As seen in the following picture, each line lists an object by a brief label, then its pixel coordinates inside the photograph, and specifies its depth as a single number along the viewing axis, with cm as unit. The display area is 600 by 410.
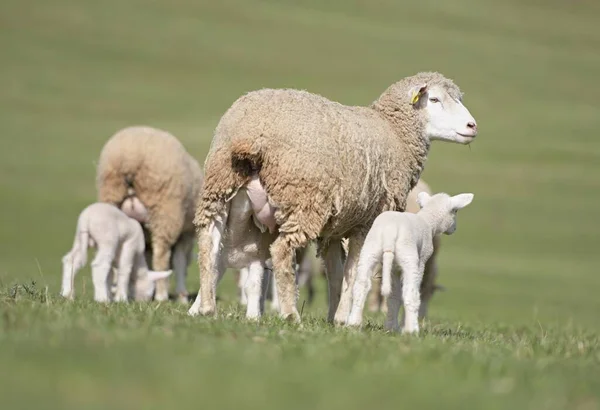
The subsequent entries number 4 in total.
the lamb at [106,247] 2461
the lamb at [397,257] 1562
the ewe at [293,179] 1703
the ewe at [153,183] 2717
